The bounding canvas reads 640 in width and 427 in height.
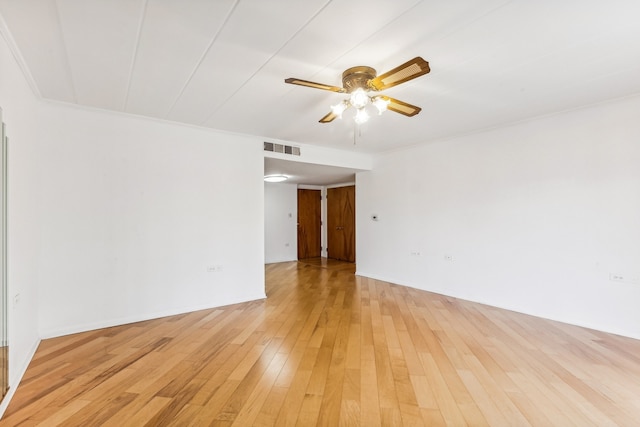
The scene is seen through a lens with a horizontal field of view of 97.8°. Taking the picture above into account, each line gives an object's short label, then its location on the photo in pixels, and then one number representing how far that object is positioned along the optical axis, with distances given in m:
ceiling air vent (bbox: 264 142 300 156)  4.36
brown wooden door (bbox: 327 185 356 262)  7.32
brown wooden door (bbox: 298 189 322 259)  7.99
